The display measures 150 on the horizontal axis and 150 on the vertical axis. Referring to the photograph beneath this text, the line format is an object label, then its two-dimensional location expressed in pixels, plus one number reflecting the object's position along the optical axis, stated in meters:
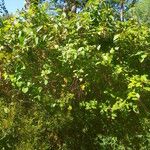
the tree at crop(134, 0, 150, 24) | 30.28
